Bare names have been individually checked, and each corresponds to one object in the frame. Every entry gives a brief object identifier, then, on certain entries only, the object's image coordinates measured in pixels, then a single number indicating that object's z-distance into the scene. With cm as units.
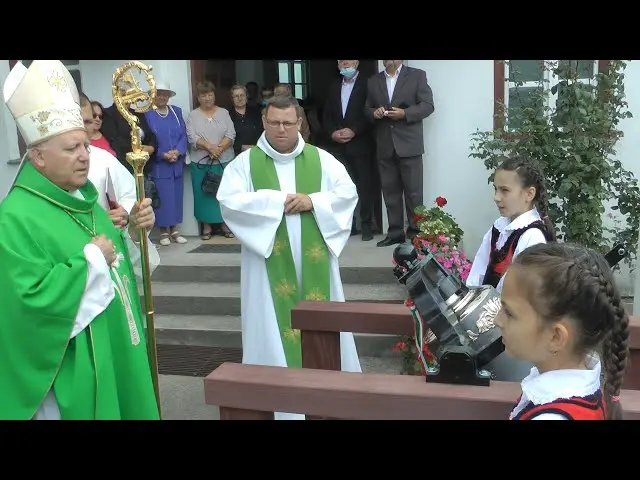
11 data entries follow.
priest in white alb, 399
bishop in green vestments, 246
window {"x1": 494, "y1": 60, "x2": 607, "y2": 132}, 589
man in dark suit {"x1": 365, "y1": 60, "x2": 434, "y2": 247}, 648
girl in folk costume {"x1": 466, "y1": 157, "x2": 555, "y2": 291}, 315
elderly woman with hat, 723
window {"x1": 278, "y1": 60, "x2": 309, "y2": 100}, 1012
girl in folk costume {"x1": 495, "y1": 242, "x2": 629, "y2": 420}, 155
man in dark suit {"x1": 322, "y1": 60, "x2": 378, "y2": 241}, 700
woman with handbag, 743
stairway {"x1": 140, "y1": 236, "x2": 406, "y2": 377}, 537
